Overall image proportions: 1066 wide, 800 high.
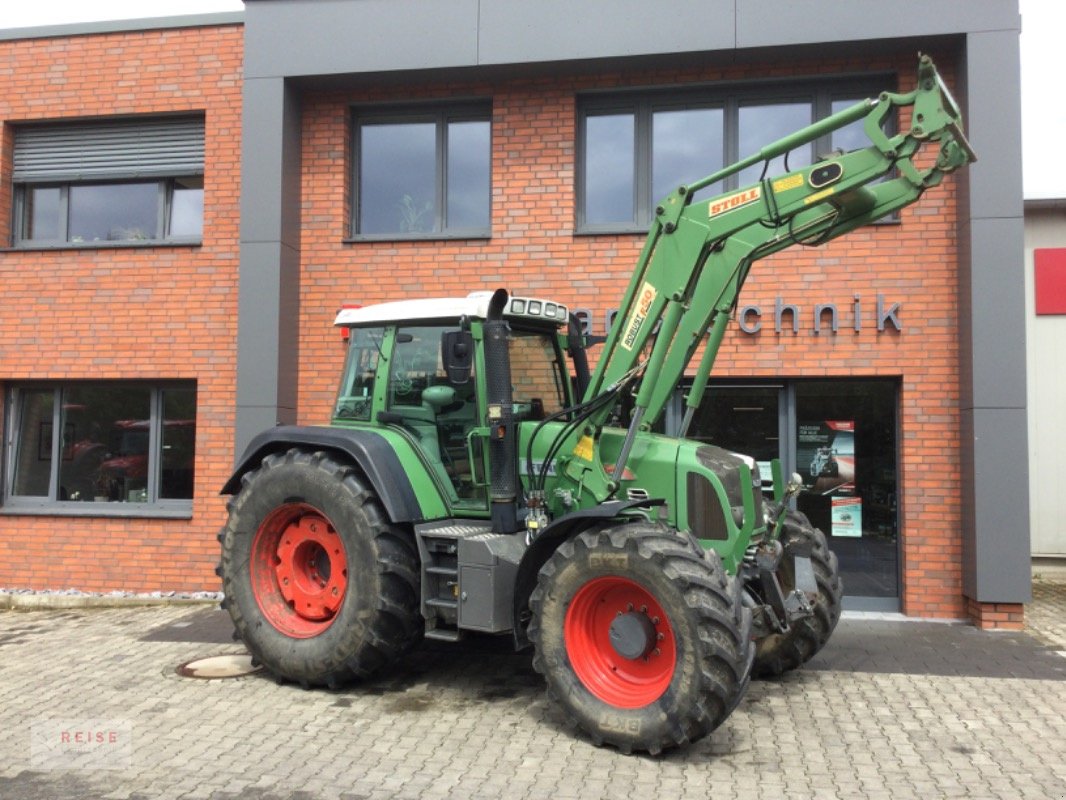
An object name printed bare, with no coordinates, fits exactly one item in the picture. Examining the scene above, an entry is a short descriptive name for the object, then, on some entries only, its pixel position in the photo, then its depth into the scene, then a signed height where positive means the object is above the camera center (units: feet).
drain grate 19.65 -5.66
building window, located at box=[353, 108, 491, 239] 28.86 +8.66
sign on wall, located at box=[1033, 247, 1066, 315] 32.45 +5.82
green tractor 15.08 -1.51
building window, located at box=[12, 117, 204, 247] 29.63 +8.53
